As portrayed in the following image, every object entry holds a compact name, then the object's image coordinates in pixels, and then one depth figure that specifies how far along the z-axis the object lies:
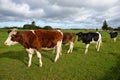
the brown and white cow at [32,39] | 4.52
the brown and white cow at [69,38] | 6.59
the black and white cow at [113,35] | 12.79
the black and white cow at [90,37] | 7.10
